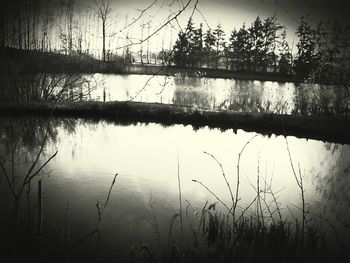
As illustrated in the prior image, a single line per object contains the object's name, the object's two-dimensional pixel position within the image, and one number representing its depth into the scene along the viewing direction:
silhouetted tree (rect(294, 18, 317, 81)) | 51.82
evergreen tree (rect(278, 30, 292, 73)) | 53.02
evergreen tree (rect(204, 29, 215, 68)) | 54.26
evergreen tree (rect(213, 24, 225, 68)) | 56.53
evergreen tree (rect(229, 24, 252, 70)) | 55.00
